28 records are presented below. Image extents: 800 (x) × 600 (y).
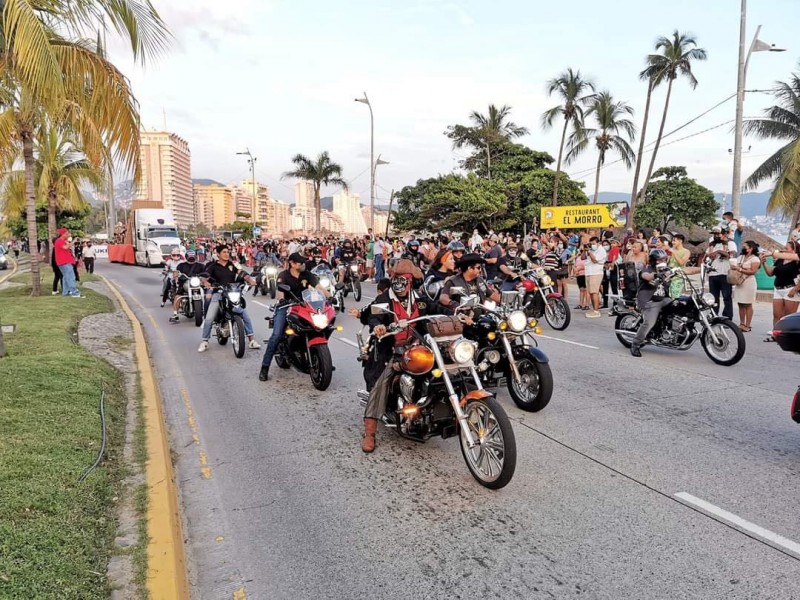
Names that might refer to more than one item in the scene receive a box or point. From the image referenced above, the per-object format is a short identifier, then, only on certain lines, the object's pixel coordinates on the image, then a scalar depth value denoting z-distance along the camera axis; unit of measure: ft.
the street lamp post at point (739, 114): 58.70
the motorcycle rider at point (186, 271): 38.73
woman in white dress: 35.76
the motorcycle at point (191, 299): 39.52
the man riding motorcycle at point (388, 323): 16.85
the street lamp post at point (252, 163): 182.39
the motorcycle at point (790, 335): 16.35
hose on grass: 14.29
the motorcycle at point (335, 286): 45.91
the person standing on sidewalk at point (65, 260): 52.01
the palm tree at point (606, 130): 140.05
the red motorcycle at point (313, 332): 24.44
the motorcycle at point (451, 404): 14.34
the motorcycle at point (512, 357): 18.95
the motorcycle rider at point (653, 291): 29.11
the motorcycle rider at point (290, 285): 26.23
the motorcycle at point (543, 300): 38.60
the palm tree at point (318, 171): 156.04
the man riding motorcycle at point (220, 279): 31.89
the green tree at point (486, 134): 164.55
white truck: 115.65
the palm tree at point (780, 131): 84.53
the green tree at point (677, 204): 132.26
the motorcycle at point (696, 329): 27.35
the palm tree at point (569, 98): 135.33
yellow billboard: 97.50
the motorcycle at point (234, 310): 30.78
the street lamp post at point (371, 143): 118.63
